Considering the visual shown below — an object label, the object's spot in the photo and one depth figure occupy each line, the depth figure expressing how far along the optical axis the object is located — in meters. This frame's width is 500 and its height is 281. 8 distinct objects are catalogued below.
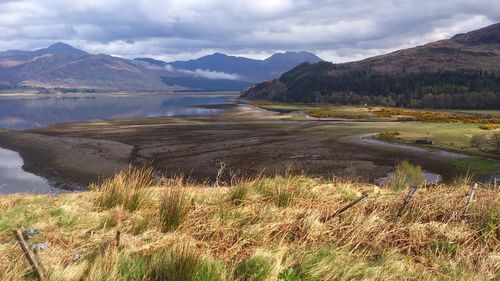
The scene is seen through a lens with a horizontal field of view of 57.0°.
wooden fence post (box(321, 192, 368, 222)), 6.85
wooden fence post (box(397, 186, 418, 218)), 7.23
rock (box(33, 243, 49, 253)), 5.38
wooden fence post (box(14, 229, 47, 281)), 4.20
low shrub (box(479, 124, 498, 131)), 64.88
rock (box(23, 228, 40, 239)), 6.20
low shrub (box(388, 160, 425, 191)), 10.80
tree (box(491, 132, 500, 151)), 46.26
